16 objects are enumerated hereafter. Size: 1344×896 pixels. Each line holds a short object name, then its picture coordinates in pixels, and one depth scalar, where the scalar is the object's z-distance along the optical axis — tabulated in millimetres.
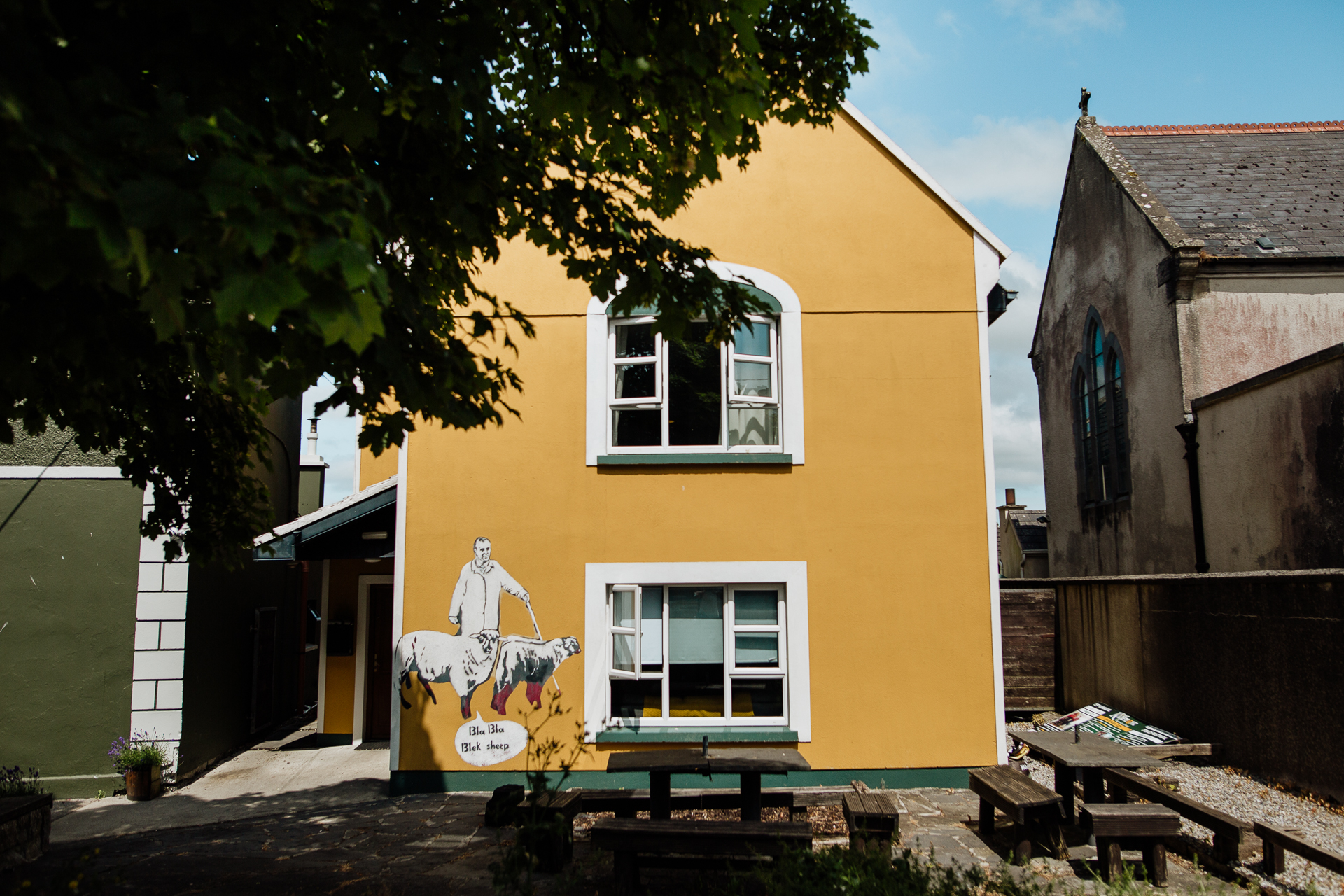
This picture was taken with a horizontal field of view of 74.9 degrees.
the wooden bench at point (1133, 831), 5973
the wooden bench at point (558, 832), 5973
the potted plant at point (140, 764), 9617
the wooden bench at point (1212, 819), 6062
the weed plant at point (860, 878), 4566
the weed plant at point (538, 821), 4859
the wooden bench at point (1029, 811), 6492
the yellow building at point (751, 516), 9133
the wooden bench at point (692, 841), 5660
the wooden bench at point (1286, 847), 5207
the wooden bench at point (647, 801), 7188
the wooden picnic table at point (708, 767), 6812
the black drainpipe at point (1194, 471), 15016
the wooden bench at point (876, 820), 6434
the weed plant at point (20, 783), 8273
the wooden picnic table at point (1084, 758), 6930
